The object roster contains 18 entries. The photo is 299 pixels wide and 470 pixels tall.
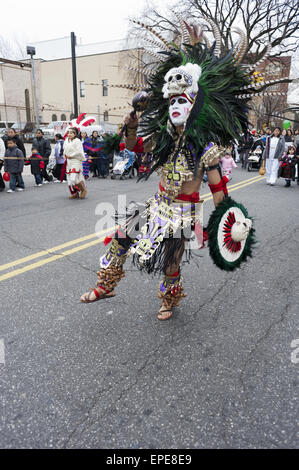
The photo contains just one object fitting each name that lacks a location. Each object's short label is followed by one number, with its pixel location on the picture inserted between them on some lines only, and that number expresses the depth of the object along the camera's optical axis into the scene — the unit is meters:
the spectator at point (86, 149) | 9.59
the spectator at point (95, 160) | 12.17
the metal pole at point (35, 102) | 14.65
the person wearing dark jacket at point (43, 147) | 11.10
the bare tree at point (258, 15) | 21.91
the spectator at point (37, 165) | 10.42
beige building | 40.47
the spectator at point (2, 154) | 9.63
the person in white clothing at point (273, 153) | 10.84
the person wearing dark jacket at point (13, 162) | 9.40
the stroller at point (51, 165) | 11.38
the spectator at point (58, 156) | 11.05
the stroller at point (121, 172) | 12.01
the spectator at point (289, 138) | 15.75
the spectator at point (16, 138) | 9.81
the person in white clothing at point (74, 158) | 7.97
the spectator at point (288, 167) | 10.74
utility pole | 15.70
